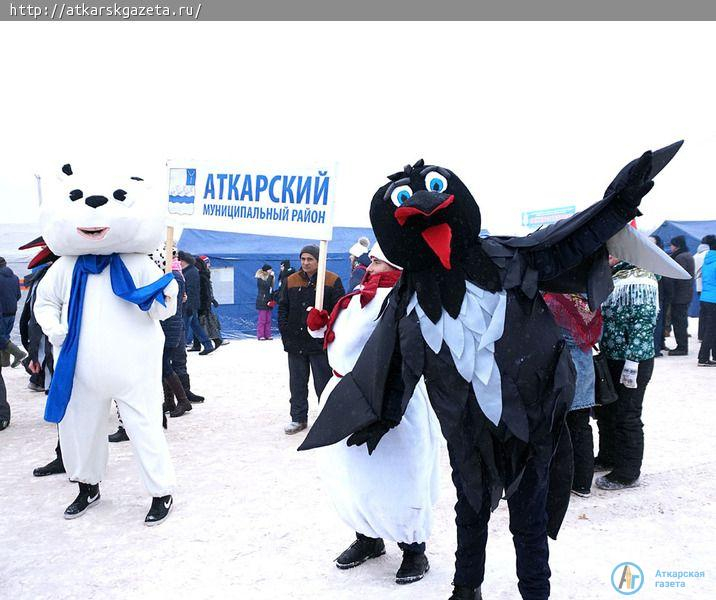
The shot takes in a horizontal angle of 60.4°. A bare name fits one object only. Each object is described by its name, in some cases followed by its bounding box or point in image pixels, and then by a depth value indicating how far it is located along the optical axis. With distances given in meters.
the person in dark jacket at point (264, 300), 12.43
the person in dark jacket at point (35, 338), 4.43
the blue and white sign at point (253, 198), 4.87
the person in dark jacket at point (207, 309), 9.64
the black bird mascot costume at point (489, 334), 2.09
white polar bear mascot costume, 3.38
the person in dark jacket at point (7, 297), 6.83
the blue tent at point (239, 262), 13.06
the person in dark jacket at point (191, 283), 7.95
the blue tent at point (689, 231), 14.01
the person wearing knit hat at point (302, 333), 5.30
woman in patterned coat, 3.61
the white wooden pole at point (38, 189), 4.81
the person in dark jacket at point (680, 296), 9.12
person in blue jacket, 8.26
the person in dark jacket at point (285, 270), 11.31
